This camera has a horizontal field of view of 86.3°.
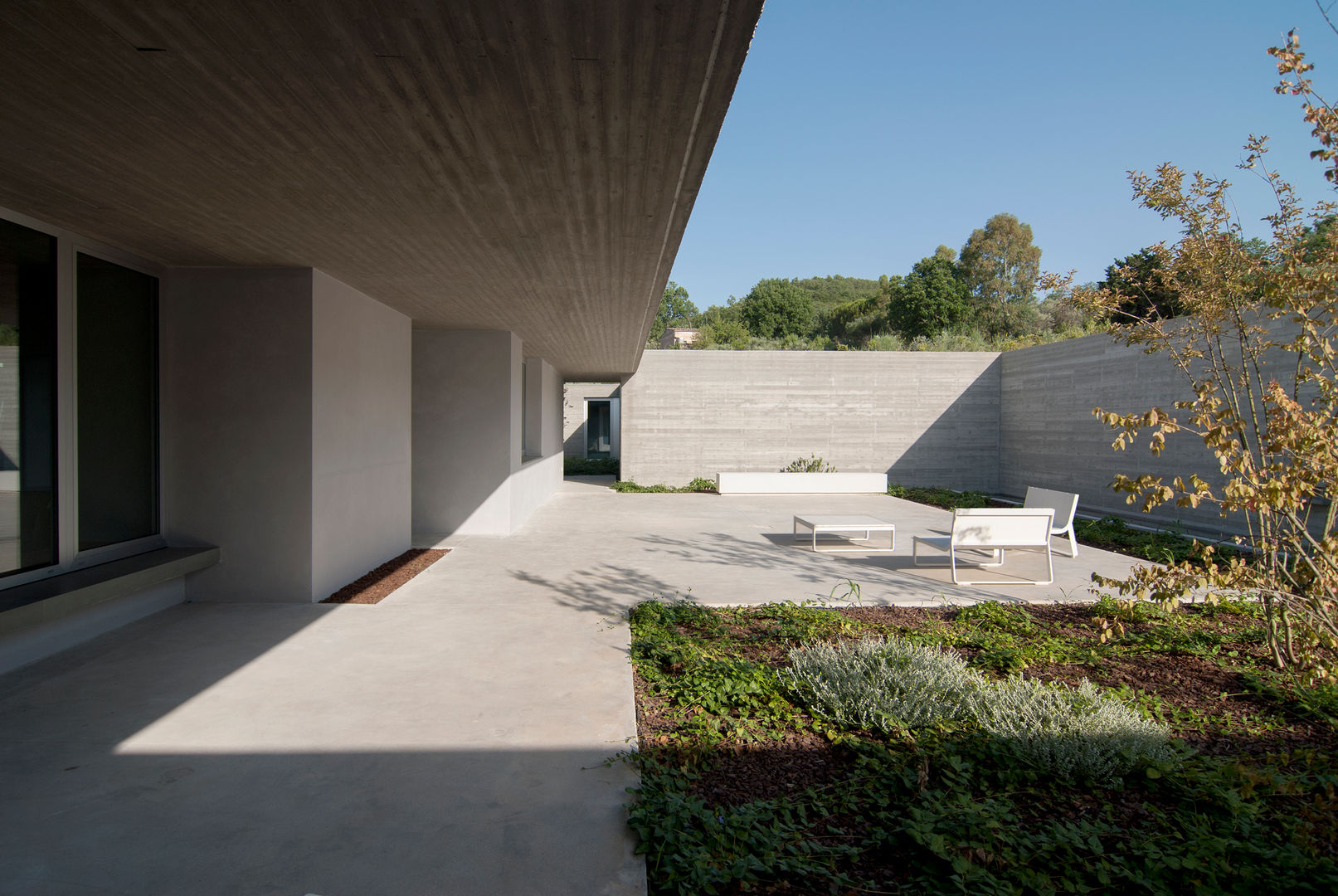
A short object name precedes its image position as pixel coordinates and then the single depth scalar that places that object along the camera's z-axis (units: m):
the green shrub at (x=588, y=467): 21.50
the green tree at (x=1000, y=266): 45.41
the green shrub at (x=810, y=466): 16.47
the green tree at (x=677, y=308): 67.96
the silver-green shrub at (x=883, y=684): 3.36
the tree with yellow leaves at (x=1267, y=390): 3.60
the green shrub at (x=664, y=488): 15.90
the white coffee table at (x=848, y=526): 7.95
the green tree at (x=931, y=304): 43.59
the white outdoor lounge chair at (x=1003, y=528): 6.63
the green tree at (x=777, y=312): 52.19
